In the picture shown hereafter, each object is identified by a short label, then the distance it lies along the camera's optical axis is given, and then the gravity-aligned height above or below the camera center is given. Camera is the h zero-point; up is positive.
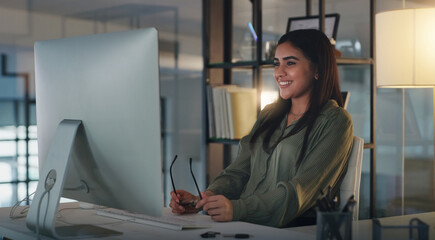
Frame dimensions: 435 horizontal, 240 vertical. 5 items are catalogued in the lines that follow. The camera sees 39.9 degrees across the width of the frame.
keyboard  1.82 -0.35
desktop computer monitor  1.56 -0.03
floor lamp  2.72 +0.30
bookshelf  3.22 +0.27
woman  2.22 -0.15
